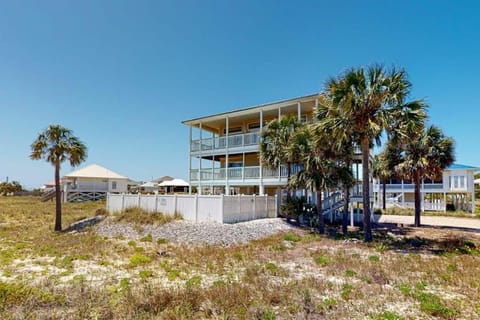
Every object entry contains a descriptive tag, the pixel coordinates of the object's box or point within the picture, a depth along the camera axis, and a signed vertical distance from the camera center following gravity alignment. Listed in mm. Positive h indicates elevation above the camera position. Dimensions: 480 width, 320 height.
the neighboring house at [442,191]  32688 -1834
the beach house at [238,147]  20373 +2323
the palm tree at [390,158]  21500 +1413
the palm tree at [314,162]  14992 +723
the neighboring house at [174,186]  47281 -2010
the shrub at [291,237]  13712 -3131
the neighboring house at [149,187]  51738 -2499
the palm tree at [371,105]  12883 +3331
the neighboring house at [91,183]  42000 -1538
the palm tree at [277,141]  17359 +2170
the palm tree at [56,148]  18375 +1651
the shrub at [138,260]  9164 -2949
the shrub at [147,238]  13520 -3166
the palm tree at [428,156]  19141 +1405
